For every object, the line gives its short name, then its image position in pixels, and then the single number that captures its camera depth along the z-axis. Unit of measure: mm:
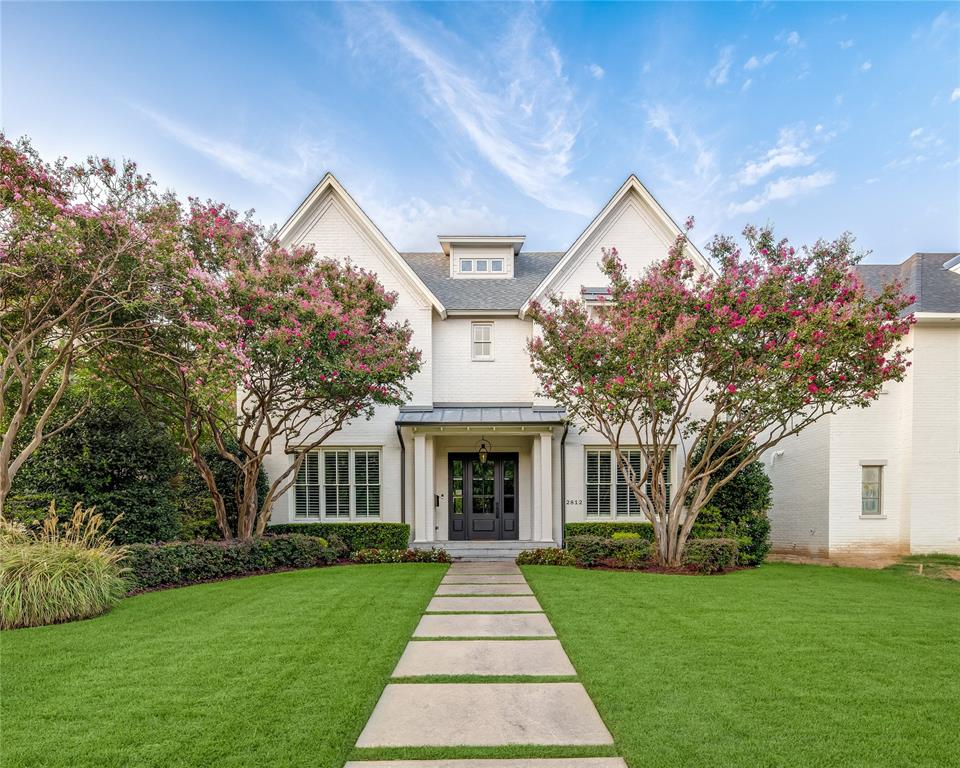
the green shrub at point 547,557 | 12820
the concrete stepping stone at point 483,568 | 12109
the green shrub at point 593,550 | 12578
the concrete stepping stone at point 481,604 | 8297
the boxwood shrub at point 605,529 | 14859
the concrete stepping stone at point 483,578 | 10758
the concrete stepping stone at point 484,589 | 9625
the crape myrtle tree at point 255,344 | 9602
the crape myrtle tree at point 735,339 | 10312
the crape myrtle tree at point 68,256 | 7941
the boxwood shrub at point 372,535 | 14680
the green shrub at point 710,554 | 12188
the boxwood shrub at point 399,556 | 13398
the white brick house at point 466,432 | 15734
